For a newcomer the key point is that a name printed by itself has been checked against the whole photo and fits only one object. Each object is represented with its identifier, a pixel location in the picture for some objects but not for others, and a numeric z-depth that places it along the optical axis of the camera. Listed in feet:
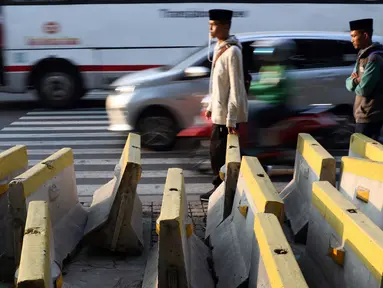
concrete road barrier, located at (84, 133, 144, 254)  14.10
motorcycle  22.47
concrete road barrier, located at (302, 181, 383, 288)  8.65
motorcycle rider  22.53
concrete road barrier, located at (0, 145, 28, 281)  12.77
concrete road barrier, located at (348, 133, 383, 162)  14.67
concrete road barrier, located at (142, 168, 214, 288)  9.86
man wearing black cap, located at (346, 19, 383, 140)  16.75
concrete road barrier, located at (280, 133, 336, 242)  14.46
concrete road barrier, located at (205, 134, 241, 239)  14.92
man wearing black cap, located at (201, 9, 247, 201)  16.66
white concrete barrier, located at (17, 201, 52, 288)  7.77
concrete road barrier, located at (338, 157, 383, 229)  12.69
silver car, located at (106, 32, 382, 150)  25.95
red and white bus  41.19
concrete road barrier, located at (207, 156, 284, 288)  11.24
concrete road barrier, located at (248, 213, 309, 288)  7.59
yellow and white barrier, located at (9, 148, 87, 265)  12.32
